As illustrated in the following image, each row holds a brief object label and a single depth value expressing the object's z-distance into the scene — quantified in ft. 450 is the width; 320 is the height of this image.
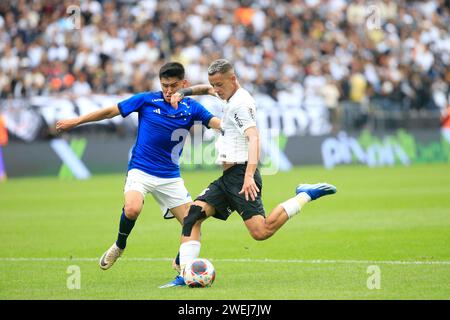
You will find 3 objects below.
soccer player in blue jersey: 65.05
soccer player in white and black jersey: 62.13
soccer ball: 60.08
